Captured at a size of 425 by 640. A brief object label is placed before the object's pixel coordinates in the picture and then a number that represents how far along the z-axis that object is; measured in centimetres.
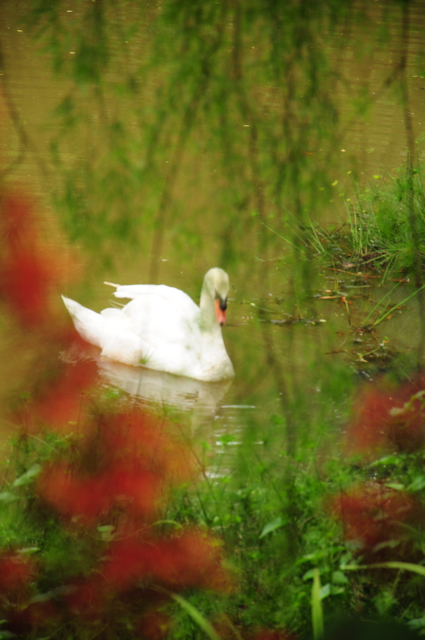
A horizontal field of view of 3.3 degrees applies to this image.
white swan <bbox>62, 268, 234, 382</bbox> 3132
